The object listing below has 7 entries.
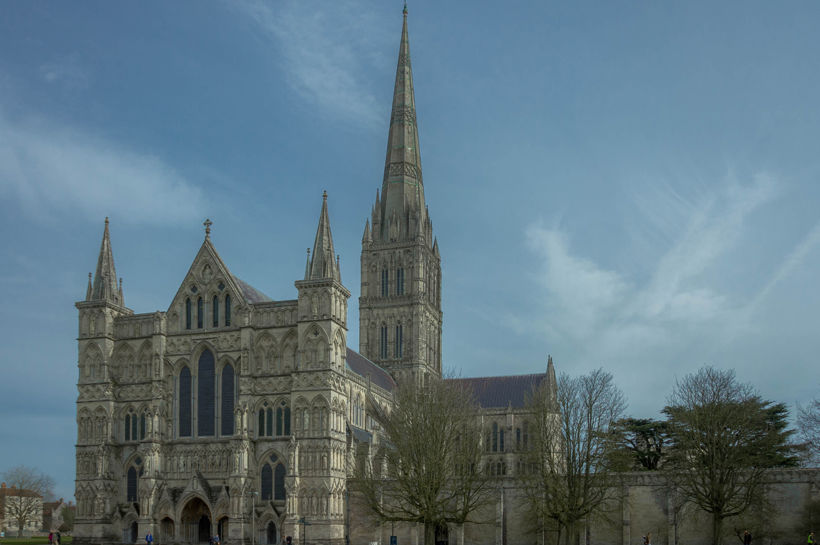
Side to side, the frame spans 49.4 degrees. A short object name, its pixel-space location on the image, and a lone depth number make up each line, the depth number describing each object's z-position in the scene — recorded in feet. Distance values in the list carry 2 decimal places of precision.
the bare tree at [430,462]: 161.99
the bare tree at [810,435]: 185.55
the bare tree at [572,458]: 170.92
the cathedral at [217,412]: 193.67
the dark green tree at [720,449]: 171.53
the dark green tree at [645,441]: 233.14
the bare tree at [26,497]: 336.04
